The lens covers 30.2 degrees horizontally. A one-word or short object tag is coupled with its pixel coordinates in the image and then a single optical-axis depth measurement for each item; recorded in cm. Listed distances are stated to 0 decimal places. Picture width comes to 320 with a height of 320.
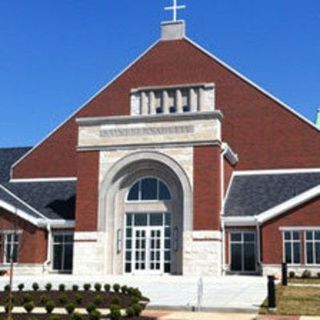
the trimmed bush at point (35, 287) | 2016
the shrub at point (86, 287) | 2023
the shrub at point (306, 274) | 3087
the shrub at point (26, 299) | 1655
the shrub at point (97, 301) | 1664
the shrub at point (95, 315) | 1321
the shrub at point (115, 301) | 1648
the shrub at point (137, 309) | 1464
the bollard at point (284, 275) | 2452
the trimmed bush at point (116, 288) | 1971
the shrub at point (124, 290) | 1960
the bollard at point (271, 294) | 1678
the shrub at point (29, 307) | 1509
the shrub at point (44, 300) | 1678
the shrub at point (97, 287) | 2000
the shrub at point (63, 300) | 1706
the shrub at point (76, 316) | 1279
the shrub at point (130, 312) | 1438
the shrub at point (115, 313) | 1367
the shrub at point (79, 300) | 1717
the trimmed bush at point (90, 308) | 1444
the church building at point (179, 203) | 3231
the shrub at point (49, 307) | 1494
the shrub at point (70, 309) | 1472
